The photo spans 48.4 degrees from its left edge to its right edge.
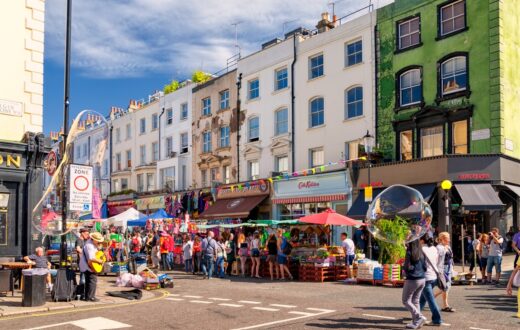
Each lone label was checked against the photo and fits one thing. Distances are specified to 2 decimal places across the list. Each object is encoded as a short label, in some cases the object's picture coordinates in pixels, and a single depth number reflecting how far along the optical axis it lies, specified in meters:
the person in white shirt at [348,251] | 19.77
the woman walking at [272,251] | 20.66
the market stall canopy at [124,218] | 29.22
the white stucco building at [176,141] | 41.12
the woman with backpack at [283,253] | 20.31
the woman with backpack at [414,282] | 9.83
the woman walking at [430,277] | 10.20
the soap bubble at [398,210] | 11.17
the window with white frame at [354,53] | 29.02
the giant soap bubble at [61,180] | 14.41
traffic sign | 13.94
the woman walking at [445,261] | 11.81
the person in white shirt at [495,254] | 17.41
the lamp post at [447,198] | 18.97
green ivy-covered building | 23.73
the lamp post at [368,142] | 23.45
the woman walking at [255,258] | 21.41
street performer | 13.52
